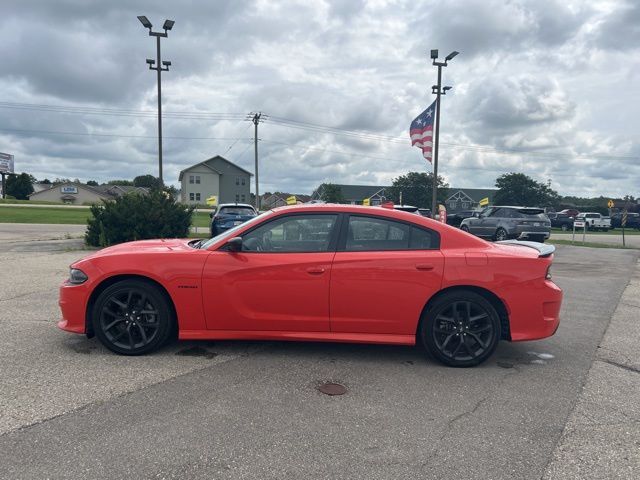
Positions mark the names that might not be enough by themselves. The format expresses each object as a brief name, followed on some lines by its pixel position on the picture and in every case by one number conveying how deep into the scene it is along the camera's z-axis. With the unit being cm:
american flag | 2002
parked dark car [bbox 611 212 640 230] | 4296
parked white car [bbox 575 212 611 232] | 4088
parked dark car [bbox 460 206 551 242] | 1838
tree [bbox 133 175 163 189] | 14021
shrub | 1366
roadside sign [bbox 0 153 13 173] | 7844
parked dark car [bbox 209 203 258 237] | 1562
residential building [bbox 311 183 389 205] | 9362
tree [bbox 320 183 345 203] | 7112
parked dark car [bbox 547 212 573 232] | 3983
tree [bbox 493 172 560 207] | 8919
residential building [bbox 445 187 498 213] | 10199
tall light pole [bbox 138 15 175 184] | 1864
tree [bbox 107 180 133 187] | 13664
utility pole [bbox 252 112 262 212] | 4137
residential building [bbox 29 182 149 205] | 10031
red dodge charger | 427
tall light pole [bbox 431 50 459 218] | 2048
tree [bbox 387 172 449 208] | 7989
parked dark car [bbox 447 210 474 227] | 2959
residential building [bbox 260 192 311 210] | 11631
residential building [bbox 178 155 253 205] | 8362
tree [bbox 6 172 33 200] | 9488
